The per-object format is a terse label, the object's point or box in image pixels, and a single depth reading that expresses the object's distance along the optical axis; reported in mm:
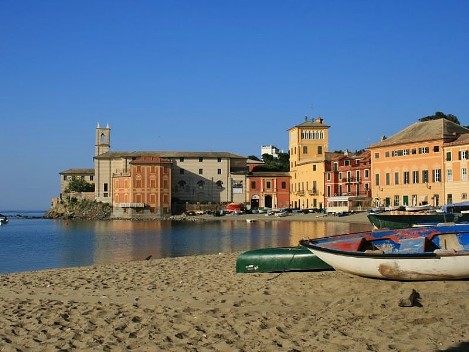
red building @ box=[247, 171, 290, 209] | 107938
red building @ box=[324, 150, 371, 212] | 83938
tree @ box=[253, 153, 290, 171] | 120062
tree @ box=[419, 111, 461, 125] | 103625
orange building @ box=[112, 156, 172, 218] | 101750
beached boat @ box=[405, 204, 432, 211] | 59069
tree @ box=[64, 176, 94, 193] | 117688
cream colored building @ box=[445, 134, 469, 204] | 65881
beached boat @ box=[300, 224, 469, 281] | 12617
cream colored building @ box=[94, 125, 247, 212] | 109625
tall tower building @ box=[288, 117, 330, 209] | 99019
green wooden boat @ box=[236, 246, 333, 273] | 15789
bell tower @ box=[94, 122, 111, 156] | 122188
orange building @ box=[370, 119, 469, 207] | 69562
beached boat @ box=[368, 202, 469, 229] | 36312
